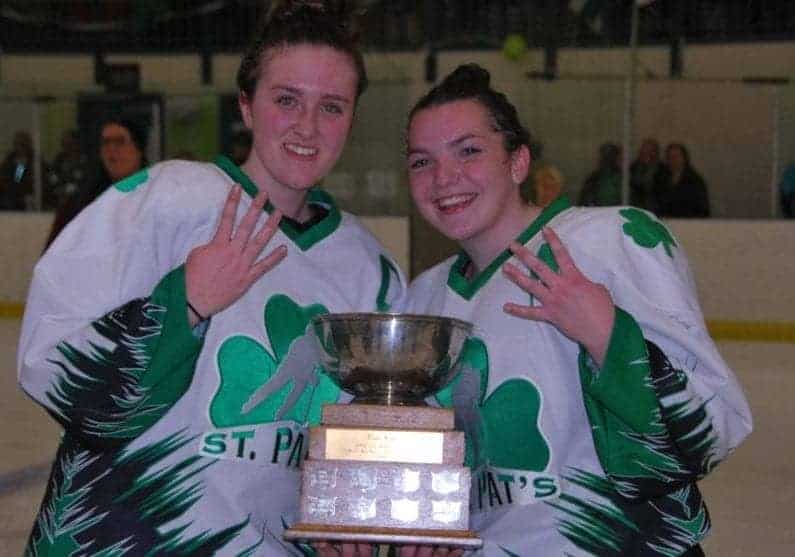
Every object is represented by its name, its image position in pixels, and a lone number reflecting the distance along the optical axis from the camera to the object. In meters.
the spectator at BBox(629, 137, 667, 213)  9.94
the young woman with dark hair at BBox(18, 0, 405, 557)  2.06
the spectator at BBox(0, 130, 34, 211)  10.79
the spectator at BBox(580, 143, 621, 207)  9.88
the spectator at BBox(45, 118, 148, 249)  5.95
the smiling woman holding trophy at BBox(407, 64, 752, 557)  2.08
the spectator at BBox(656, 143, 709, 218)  10.15
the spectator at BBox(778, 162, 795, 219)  9.91
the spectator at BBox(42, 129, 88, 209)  10.68
